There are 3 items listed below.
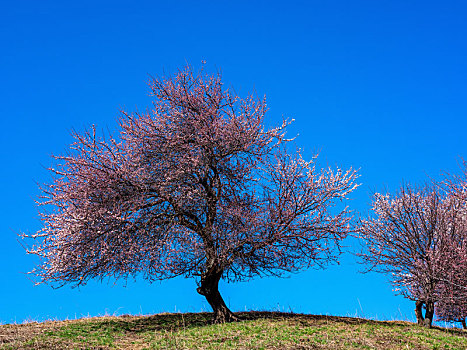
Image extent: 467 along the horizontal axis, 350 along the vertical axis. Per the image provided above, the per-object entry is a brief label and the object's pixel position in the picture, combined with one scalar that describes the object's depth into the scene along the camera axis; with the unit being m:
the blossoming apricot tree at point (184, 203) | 15.76
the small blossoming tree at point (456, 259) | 17.61
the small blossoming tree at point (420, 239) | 19.27
